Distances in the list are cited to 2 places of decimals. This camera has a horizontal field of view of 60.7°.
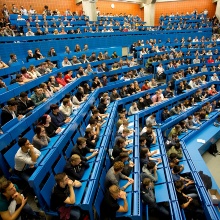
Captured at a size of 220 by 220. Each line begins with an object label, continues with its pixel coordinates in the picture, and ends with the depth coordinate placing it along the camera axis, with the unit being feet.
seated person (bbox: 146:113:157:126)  13.08
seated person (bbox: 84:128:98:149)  8.02
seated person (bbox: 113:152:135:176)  7.09
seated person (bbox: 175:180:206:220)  7.73
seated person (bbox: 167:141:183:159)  10.29
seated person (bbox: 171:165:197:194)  8.73
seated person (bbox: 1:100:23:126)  7.41
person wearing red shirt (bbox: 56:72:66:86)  13.21
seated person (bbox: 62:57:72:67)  16.56
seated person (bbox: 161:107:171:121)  14.77
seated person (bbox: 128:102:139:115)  13.60
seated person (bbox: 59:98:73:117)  9.61
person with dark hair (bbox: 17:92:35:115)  8.56
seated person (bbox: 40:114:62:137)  7.85
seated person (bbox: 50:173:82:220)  5.20
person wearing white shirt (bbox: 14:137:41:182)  5.94
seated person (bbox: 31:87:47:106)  9.76
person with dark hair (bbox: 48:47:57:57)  17.82
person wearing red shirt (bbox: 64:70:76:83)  14.26
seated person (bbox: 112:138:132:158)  8.21
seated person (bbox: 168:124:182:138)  12.05
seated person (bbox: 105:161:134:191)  6.33
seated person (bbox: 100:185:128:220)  5.46
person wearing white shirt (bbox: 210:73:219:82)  21.35
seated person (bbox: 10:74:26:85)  10.97
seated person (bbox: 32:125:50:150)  6.95
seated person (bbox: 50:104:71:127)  8.71
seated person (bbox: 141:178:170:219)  6.78
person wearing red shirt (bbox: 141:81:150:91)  17.08
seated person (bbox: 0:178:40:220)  4.73
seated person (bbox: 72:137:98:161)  7.11
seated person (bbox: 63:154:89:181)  6.10
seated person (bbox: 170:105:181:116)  15.10
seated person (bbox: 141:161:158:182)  7.76
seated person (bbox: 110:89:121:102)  14.41
